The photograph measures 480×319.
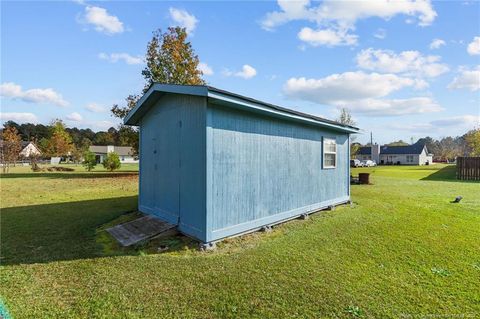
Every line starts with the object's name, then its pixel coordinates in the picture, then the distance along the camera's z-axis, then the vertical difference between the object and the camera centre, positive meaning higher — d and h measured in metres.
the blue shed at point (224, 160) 4.87 -0.04
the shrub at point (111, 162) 24.68 -0.38
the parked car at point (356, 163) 36.92 -0.57
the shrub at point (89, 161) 26.45 -0.31
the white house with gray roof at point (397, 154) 53.16 +1.18
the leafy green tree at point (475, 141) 29.08 +2.35
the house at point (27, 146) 50.70 +2.28
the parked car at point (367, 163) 41.11 -0.62
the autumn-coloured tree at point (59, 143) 45.81 +2.71
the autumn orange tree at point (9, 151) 24.30 +0.67
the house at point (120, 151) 66.69 +1.82
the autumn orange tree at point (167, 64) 20.73 +7.88
